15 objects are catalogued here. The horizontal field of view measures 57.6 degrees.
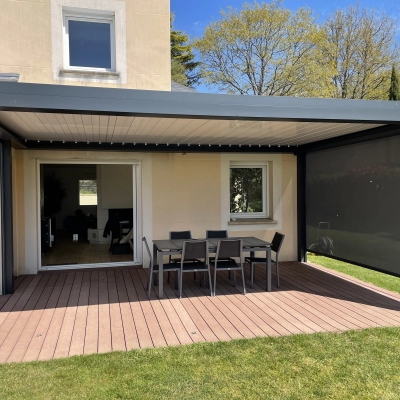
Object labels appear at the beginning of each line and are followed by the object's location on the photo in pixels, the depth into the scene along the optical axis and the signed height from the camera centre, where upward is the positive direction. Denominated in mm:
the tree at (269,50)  19156 +7881
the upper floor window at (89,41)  6637 +2894
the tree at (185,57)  22203 +8597
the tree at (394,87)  14828 +4392
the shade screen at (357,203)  5199 -137
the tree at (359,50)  19047 +7704
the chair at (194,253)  5112 -803
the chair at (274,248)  5768 -855
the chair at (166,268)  5223 -1033
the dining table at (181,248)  5095 -757
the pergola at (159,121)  3672 +972
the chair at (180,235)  6359 -675
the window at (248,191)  7957 +103
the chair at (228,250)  5277 -799
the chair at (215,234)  6516 -690
